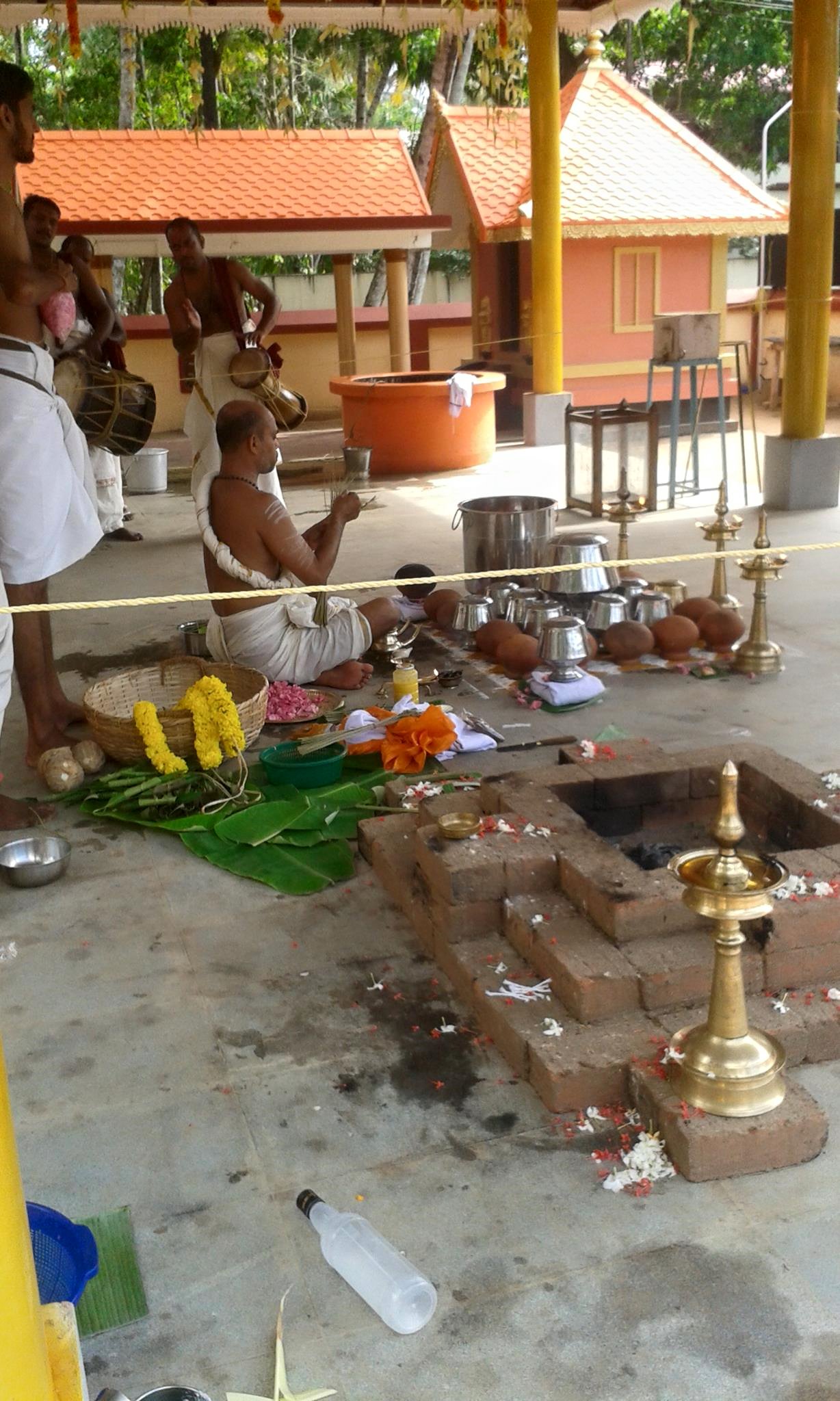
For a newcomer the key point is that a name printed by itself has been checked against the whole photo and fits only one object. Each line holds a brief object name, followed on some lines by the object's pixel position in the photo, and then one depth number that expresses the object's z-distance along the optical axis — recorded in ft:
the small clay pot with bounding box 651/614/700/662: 19.08
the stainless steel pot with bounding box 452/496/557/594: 22.25
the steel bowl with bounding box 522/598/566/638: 19.34
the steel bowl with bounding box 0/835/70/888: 12.57
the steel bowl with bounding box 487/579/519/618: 20.88
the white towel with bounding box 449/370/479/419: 38.40
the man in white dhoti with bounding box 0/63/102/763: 13.52
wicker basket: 15.21
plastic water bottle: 7.10
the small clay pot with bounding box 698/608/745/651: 19.19
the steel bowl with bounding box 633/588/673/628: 19.89
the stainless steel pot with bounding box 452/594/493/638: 20.56
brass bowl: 11.14
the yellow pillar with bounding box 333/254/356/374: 48.62
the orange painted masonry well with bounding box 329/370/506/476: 40.04
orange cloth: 15.03
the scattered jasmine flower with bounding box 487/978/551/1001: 9.67
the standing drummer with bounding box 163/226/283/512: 24.56
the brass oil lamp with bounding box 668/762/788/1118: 7.55
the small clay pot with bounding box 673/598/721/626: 19.49
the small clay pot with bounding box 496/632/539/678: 18.51
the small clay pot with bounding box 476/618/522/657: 19.40
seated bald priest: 17.30
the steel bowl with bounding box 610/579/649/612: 20.38
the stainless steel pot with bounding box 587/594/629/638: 19.58
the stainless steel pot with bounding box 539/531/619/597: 20.26
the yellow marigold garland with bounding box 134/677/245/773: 14.85
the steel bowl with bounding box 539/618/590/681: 17.89
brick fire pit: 9.16
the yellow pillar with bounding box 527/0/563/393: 38.40
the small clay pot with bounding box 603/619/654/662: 18.98
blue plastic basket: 7.02
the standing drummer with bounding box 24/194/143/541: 21.70
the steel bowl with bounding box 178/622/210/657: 20.79
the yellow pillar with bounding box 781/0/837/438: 27.68
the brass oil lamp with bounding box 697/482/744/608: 17.97
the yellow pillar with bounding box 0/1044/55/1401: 4.44
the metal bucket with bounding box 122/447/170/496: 39.11
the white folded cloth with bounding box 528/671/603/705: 17.38
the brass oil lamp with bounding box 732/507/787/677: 18.31
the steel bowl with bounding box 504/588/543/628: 20.26
